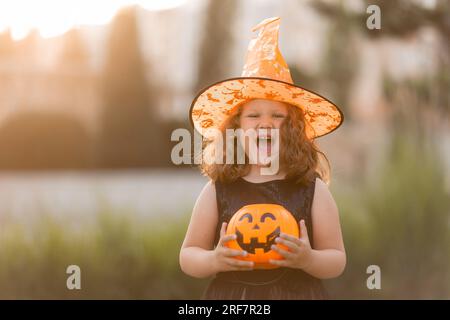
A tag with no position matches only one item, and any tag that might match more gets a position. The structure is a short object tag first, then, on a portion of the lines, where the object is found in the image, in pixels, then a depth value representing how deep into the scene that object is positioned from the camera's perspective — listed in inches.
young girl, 213.5
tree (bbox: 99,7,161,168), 439.5
